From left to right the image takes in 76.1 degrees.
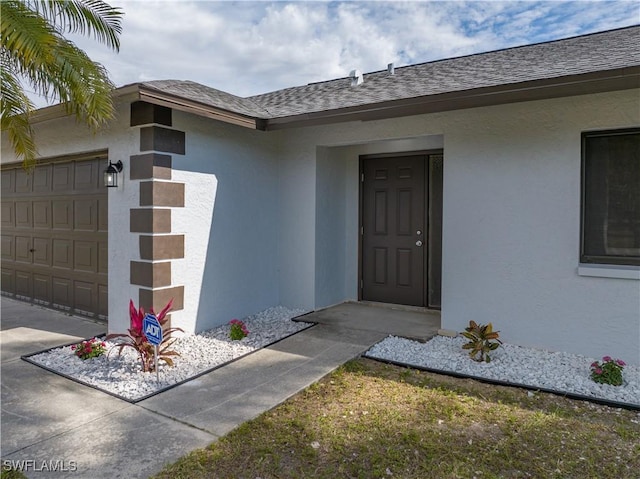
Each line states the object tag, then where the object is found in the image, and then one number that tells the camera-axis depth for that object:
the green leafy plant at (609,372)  3.67
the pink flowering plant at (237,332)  5.00
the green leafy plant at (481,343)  4.27
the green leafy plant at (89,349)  4.41
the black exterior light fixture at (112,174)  4.84
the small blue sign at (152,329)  3.59
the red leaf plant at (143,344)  4.00
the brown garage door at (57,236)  5.54
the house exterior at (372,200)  4.25
